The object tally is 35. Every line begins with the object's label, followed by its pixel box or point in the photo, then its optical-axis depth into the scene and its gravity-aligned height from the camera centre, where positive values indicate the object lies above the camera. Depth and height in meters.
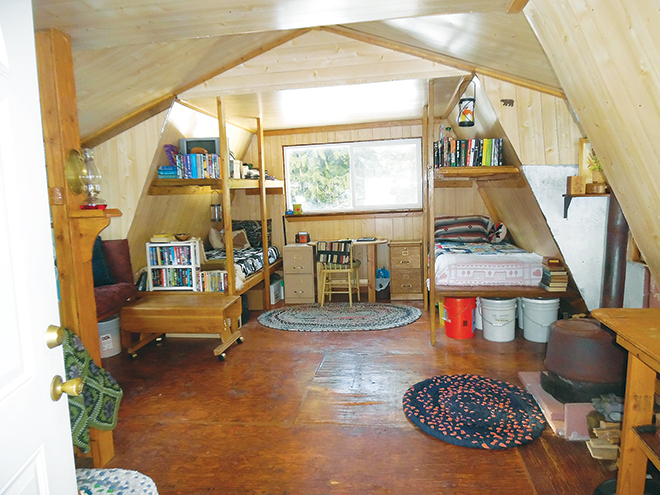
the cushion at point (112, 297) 3.38 -0.71
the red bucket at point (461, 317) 3.91 -1.07
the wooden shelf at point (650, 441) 1.42 -0.85
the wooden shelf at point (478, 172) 3.42 +0.22
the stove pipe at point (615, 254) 2.83 -0.40
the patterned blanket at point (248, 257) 4.57 -0.59
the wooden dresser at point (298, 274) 5.32 -0.86
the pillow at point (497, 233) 5.05 -0.42
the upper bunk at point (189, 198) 3.94 +0.11
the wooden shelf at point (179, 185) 3.90 +0.21
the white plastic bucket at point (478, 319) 4.09 -1.14
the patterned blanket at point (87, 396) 1.91 -0.86
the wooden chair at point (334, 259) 4.95 -0.64
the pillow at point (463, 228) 5.18 -0.36
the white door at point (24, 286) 0.79 -0.15
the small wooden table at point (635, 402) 1.54 -0.76
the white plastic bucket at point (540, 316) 3.71 -1.03
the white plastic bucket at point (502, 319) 3.78 -1.07
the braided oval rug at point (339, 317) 4.31 -1.23
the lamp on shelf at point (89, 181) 2.09 +0.15
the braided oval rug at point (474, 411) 2.26 -1.24
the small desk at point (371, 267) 5.25 -0.79
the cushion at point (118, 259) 3.81 -0.43
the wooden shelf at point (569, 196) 2.86 -0.01
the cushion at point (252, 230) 5.89 -0.33
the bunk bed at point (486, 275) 3.71 -0.68
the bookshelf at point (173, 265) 3.96 -0.53
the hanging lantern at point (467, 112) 3.38 +0.68
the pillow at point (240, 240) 5.71 -0.45
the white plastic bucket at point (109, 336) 3.69 -1.09
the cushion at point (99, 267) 3.72 -0.48
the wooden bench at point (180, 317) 3.48 -0.89
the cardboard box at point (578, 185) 2.99 +0.07
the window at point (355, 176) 5.81 +0.37
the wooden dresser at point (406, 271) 5.23 -0.86
